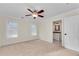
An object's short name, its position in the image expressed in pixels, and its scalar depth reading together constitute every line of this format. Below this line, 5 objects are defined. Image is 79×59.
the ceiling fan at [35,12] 2.15
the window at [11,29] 2.80
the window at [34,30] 3.84
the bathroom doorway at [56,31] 3.88
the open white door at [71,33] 1.96
